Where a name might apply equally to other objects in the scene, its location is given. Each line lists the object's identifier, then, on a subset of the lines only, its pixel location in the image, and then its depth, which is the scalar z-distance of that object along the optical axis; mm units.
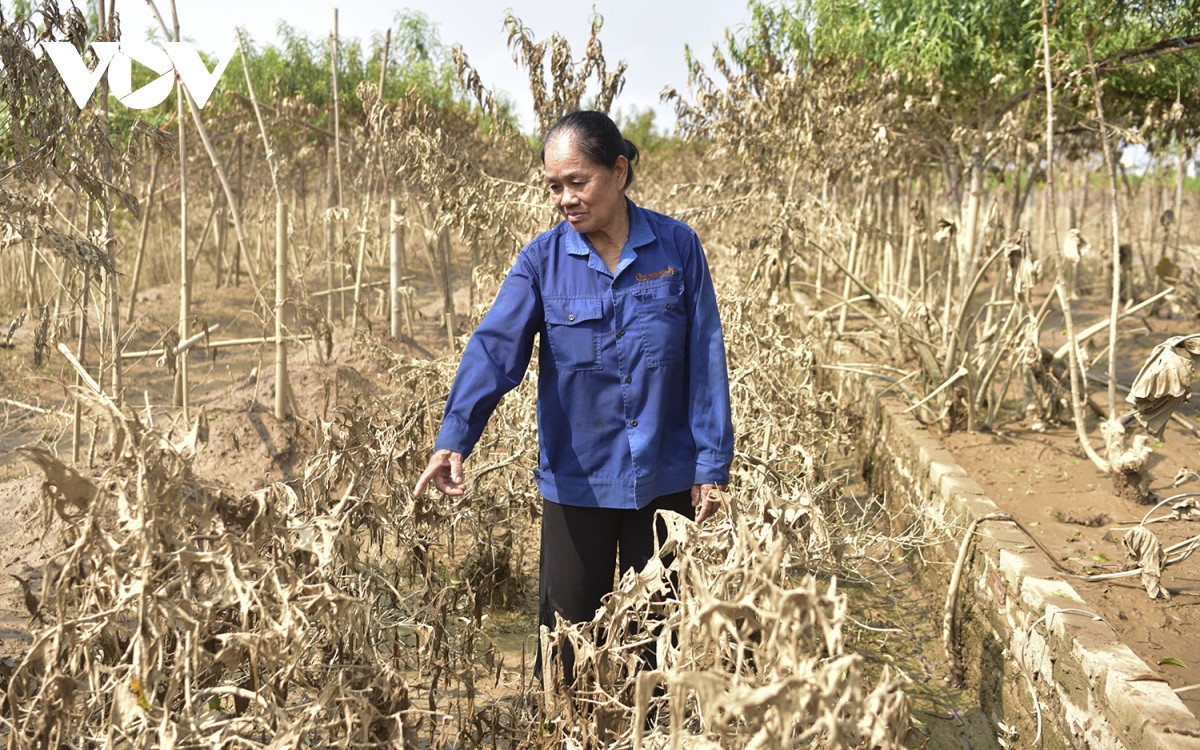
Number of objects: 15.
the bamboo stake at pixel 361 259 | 6746
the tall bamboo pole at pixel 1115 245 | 4402
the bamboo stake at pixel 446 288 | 7574
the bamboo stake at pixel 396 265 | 7945
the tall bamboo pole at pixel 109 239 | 3910
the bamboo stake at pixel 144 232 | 8305
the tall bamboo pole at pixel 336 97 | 6796
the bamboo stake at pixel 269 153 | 4887
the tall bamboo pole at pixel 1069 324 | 4410
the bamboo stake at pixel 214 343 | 4117
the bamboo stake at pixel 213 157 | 4260
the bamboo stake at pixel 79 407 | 4140
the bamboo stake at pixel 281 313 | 4867
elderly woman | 2344
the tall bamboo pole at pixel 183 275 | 4684
